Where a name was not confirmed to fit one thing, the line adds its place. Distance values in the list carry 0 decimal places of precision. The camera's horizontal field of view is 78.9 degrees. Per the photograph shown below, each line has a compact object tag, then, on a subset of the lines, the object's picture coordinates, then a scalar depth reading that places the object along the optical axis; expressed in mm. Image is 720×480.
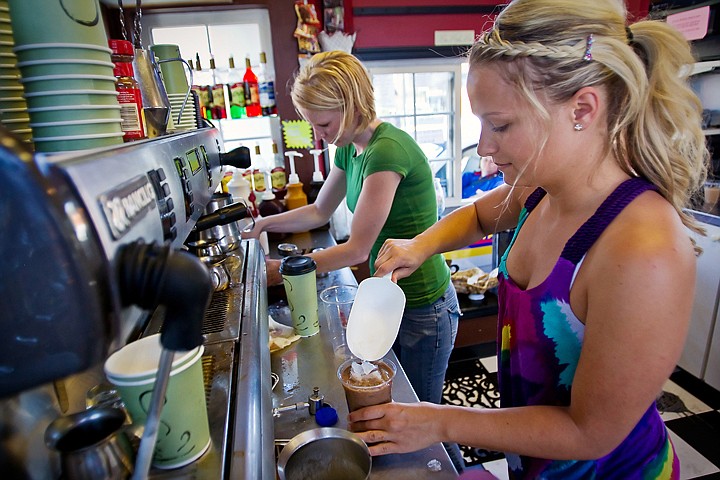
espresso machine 294
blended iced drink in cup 848
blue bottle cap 929
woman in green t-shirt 1512
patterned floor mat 2533
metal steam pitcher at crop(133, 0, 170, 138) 1139
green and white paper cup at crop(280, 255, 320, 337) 1278
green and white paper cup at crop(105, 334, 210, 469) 526
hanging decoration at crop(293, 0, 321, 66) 2807
